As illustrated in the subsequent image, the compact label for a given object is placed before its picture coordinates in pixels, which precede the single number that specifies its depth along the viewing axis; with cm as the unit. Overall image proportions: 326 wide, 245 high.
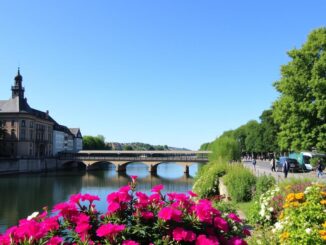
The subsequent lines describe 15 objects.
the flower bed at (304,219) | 635
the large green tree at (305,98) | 2827
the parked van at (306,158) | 4246
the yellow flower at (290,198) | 770
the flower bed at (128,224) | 342
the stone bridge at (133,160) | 8619
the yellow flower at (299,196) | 768
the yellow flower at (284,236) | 666
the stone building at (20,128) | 8825
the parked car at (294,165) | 3666
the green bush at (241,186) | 1733
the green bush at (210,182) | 2075
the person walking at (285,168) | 2715
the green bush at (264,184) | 1491
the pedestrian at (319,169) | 3030
